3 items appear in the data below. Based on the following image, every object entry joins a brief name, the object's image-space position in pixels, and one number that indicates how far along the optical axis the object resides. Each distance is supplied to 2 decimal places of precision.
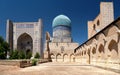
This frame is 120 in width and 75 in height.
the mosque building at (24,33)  37.03
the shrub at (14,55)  30.62
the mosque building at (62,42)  33.75
